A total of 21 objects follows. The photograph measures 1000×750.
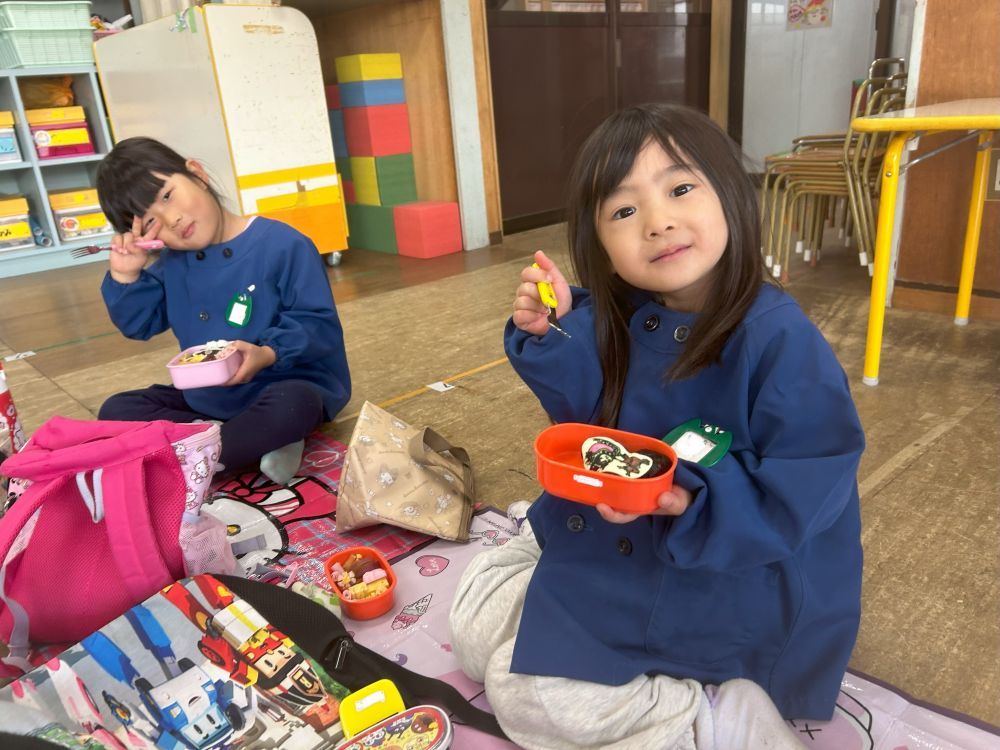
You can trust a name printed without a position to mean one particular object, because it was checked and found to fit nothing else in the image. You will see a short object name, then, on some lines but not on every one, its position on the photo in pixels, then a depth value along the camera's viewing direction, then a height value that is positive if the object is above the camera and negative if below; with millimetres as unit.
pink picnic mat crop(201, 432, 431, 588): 1391 -788
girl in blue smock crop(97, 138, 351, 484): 1663 -441
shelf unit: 4191 -334
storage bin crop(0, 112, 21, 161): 4094 -137
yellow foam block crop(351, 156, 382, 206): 3968 -462
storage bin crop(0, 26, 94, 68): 4102 +315
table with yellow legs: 1670 -203
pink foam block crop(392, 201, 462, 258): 3781 -682
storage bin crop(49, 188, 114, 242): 4395 -569
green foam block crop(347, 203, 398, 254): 4023 -711
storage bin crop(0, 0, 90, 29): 4051 +470
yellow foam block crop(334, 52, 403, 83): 3703 +78
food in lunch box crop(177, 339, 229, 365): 1579 -494
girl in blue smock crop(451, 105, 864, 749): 805 -399
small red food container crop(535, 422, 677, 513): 730 -372
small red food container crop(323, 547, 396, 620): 1213 -757
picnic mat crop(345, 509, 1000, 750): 928 -781
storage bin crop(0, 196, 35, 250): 4141 -560
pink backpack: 1139 -602
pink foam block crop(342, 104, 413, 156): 3811 -213
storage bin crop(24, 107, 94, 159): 4273 -120
